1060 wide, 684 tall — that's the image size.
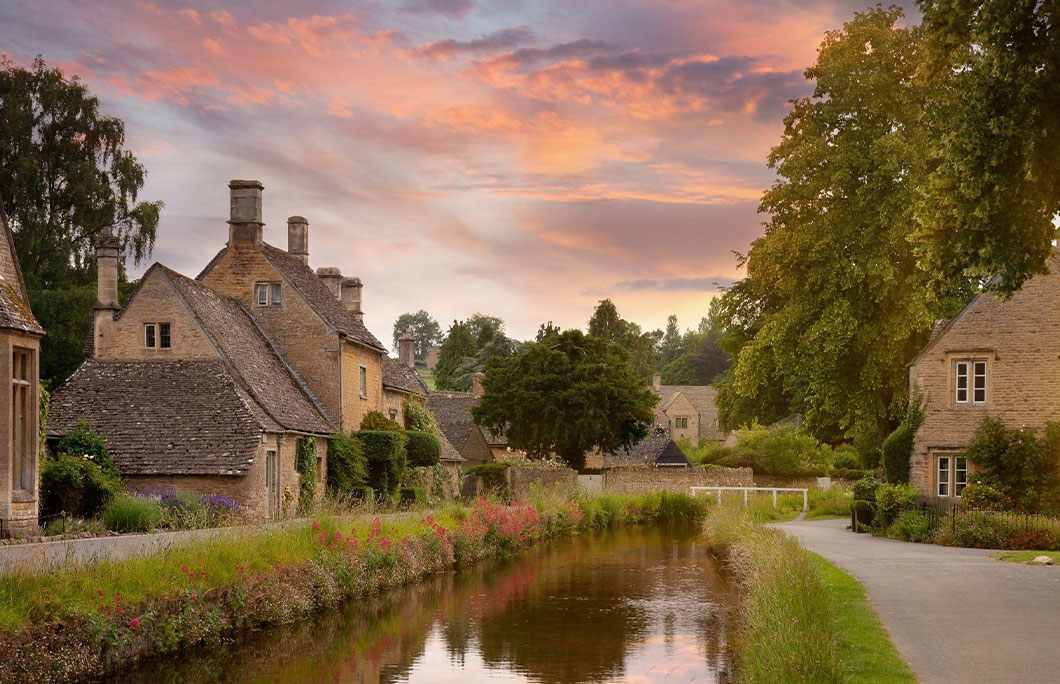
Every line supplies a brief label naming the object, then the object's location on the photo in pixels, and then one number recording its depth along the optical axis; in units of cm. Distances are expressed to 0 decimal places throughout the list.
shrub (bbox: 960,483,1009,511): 3247
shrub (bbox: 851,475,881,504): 3538
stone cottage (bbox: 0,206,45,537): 2253
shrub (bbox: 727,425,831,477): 5875
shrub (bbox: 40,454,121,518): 2702
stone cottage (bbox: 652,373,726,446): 11500
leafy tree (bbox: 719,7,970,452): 3938
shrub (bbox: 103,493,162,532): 2591
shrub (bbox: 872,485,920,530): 3247
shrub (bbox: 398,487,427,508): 4181
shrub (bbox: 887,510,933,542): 3030
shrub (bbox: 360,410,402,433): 4288
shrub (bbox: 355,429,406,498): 4041
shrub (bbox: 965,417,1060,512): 3391
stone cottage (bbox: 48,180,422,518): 3170
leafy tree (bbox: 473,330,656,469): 5653
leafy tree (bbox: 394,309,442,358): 18919
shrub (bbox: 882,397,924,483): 3759
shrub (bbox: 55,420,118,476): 3041
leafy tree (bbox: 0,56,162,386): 4941
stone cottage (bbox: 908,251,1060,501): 3581
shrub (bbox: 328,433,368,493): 3878
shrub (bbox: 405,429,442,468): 4434
